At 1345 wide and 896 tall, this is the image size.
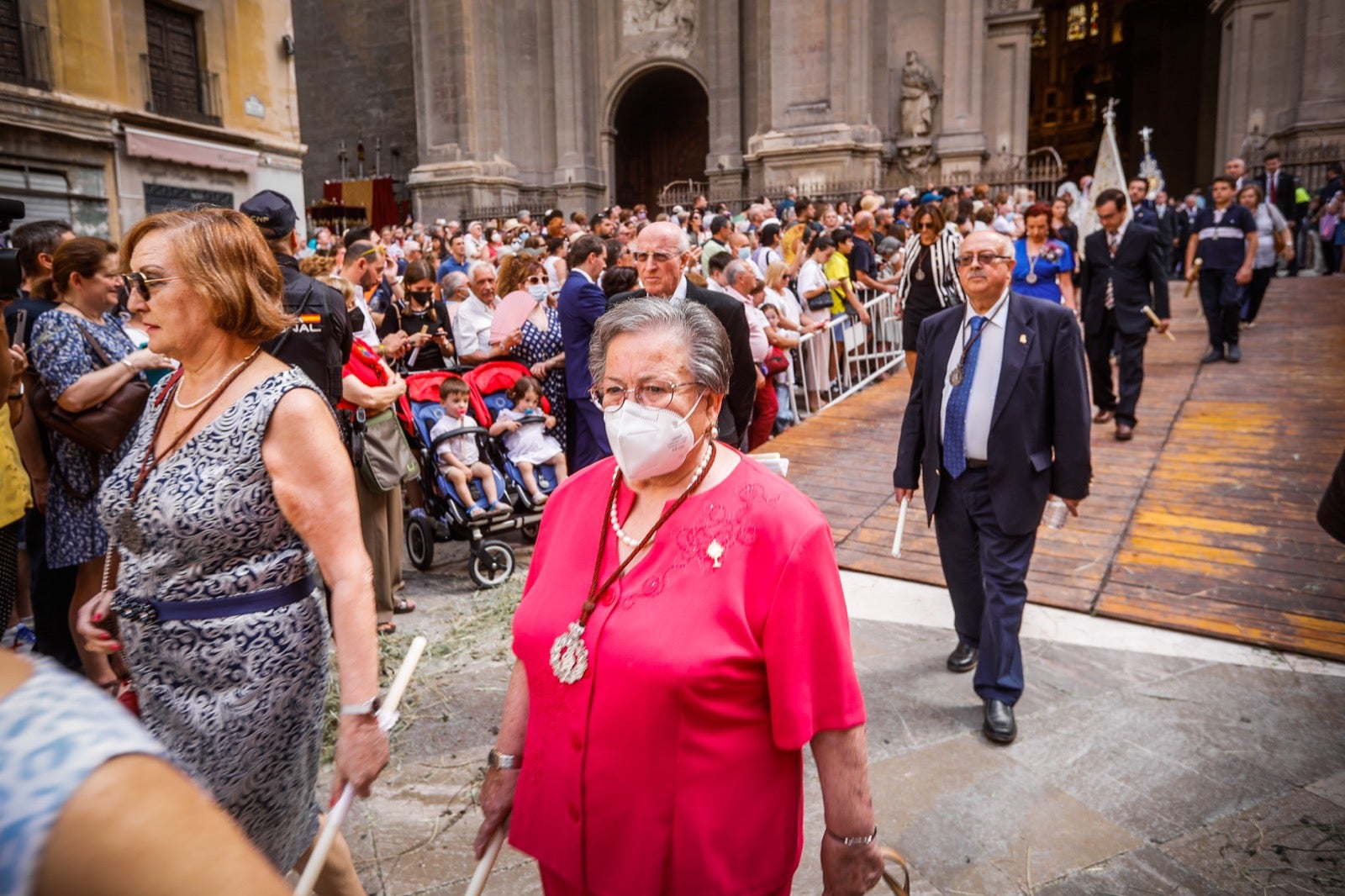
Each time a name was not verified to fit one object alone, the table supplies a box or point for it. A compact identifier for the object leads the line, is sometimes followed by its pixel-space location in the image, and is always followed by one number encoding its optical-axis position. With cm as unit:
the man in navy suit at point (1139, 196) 1388
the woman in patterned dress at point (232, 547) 209
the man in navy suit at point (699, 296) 461
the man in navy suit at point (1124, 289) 811
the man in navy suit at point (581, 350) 575
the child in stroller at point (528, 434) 679
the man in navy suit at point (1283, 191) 1662
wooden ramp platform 517
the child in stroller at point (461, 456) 617
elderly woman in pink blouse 178
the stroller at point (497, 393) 679
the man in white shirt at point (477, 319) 757
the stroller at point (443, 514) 598
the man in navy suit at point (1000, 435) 391
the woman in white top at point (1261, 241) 1189
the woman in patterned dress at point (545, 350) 730
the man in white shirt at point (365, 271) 620
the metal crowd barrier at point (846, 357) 1034
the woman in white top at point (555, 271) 1038
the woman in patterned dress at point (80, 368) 390
